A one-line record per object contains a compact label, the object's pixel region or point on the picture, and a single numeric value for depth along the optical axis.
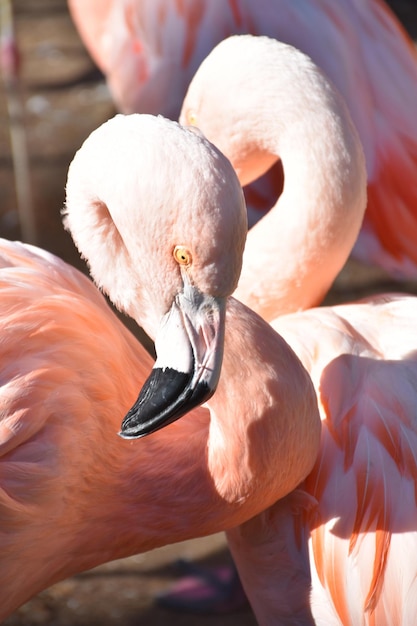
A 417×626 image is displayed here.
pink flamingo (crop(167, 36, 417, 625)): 4.34
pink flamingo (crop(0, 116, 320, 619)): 3.54
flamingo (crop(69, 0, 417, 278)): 6.53
